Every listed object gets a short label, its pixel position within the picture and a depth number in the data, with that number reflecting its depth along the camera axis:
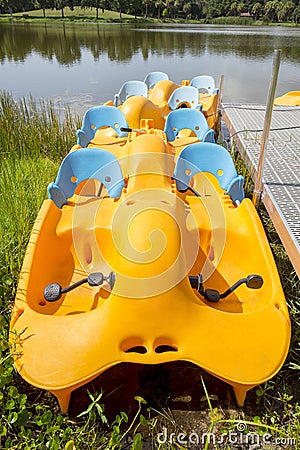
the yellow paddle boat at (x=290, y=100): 5.37
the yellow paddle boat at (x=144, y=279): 1.41
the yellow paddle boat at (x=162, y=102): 3.93
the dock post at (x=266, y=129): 2.51
